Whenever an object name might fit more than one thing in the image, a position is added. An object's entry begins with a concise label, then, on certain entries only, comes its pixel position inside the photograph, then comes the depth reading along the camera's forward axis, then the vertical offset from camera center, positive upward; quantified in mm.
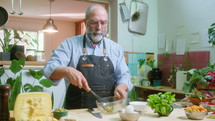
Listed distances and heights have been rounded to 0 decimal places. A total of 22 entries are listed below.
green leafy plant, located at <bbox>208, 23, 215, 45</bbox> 2789 +296
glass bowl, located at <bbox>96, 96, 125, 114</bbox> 1379 -284
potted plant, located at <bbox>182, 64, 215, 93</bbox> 2006 -190
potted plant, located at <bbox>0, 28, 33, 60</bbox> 3473 +218
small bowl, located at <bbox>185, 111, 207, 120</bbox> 1267 -307
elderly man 1899 -27
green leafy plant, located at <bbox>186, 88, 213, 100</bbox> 1665 -266
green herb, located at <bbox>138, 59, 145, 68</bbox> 3619 -64
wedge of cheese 1062 -227
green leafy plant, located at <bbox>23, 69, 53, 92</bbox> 2576 -311
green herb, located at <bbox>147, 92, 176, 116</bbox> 1304 -255
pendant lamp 6211 +815
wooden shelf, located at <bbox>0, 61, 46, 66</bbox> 3594 -83
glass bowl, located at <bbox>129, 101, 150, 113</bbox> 1393 -292
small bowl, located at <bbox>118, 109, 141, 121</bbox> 1172 -290
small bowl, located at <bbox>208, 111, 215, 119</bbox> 1320 -324
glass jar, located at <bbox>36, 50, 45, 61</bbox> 3893 +43
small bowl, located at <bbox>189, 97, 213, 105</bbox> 1663 -300
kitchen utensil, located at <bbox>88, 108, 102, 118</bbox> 1300 -316
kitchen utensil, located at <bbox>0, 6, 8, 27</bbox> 2877 +510
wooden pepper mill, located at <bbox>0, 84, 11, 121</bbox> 1078 -200
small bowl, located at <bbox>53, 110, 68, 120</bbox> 1211 -291
